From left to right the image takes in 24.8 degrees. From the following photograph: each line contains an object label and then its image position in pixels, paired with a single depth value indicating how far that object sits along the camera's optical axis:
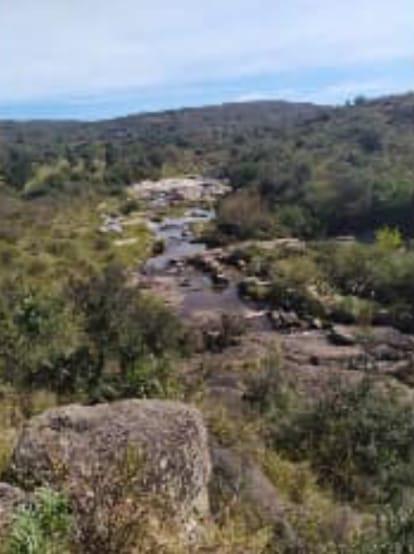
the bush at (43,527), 5.38
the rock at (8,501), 6.44
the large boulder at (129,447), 7.80
